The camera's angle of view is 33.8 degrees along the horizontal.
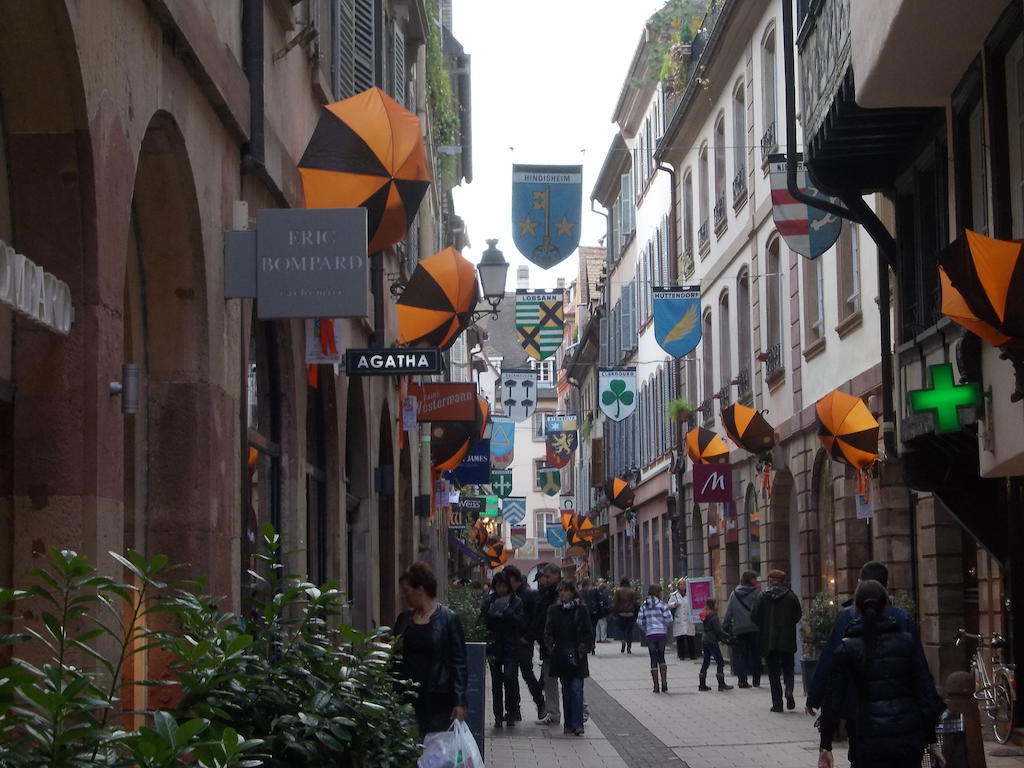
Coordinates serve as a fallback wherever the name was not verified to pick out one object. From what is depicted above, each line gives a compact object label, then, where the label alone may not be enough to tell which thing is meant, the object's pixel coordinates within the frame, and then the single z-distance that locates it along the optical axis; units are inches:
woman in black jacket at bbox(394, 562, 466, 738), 406.6
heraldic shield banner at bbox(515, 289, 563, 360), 1489.9
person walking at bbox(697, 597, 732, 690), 907.4
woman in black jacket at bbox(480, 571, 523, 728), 693.3
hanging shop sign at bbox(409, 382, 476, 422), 892.0
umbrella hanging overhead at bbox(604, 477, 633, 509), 1840.6
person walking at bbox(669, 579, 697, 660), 1157.7
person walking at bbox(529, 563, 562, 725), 703.7
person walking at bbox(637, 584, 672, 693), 924.6
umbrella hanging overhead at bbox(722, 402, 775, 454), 1041.5
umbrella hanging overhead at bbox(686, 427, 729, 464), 1185.4
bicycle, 559.8
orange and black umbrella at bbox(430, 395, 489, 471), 1112.2
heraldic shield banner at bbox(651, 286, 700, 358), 1141.1
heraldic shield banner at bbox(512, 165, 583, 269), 1045.2
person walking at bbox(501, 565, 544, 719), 698.8
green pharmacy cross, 506.6
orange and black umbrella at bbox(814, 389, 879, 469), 759.1
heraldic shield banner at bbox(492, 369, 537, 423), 1846.7
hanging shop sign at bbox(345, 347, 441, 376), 550.9
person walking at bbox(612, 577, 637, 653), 1258.0
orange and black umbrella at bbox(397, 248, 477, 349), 732.0
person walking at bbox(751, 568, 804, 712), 759.7
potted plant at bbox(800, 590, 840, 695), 663.1
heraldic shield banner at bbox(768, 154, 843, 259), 729.6
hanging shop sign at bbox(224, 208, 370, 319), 376.8
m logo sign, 1149.7
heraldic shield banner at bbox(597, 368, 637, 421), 1569.9
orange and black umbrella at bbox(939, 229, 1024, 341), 404.8
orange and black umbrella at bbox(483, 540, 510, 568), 2511.2
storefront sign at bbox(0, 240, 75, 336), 243.3
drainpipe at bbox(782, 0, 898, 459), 620.7
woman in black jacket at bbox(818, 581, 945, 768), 350.0
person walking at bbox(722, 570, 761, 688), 871.1
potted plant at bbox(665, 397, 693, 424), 1424.7
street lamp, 875.4
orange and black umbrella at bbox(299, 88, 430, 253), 465.1
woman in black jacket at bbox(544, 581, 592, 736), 667.4
